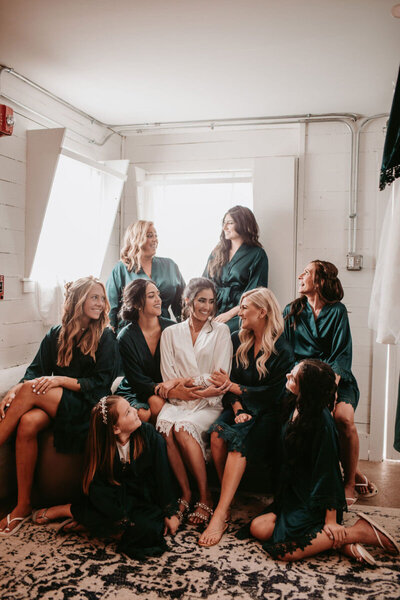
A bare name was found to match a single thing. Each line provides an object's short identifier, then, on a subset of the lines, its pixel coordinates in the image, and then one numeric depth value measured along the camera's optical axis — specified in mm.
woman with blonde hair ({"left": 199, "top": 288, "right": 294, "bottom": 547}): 2539
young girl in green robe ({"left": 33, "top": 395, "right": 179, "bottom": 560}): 2332
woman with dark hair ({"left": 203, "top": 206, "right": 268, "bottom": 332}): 3688
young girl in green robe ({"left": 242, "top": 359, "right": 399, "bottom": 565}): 2215
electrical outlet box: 3949
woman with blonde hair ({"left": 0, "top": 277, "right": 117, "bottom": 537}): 2564
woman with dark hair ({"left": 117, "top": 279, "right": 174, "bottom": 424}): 2957
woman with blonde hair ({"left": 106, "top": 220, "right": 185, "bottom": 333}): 3637
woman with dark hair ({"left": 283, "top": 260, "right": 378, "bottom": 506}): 2914
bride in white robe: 2625
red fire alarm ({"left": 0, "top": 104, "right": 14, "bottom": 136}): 2857
